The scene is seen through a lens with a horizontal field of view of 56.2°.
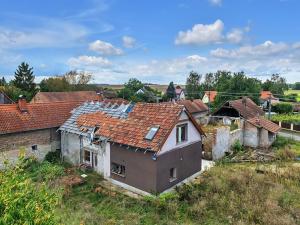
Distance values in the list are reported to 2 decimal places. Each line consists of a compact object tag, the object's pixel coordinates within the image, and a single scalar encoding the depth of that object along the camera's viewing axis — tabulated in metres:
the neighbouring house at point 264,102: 70.22
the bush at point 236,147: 30.44
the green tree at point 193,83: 106.38
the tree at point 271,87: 95.12
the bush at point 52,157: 25.53
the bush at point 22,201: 5.99
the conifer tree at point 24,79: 74.12
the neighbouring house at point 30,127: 23.30
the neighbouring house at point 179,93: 97.76
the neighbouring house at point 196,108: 49.50
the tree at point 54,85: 71.69
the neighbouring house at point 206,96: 87.25
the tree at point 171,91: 91.81
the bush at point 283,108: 63.22
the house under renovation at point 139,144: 18.91
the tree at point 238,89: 60.31
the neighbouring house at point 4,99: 44.33
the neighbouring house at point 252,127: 32.31
